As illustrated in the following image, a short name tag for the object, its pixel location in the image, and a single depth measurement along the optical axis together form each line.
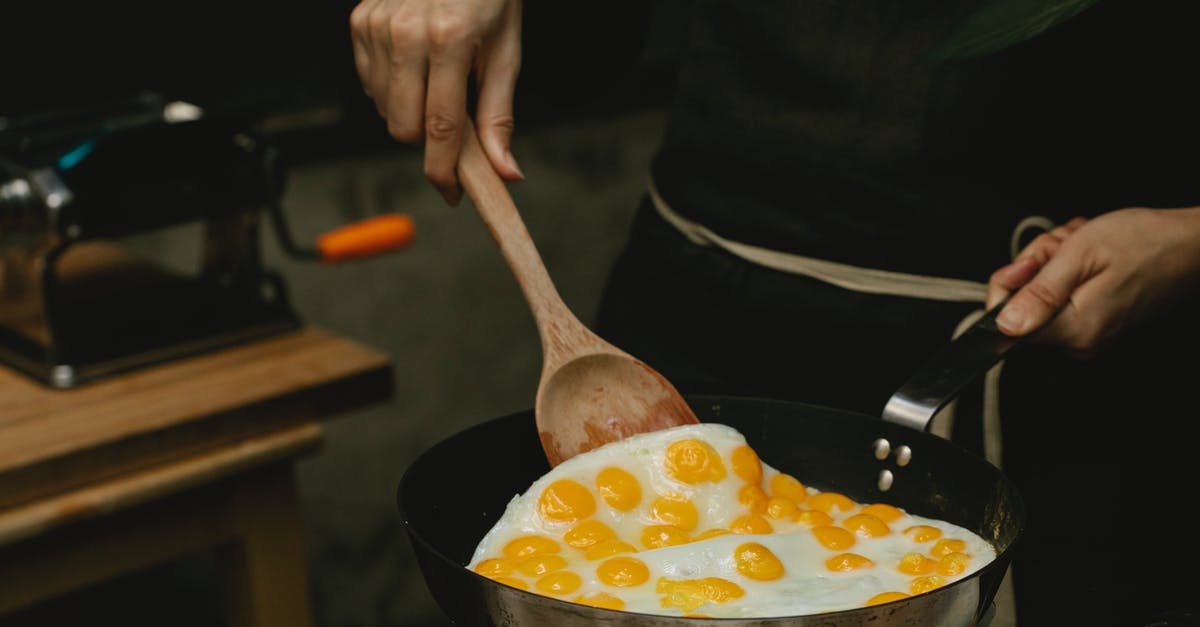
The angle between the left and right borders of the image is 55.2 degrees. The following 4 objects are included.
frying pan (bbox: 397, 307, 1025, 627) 0.67
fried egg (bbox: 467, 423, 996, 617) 0.76
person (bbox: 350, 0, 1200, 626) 0.98
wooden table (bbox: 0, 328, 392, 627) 1.38
